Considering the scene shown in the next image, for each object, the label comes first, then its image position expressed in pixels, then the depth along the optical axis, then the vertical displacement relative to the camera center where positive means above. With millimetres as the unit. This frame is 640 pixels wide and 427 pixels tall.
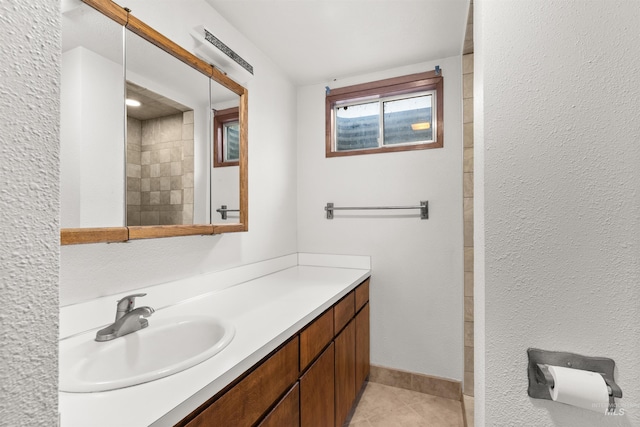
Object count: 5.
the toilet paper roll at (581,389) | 683 -413
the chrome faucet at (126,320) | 1032 -389
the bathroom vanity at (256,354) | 697 -453
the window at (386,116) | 2285 +757
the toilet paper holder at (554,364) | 730 -388
